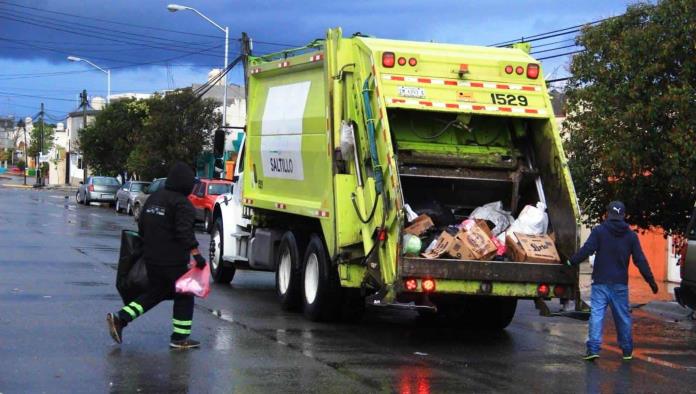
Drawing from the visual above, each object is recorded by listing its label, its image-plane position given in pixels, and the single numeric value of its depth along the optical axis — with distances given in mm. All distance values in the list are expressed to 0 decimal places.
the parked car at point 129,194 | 36875
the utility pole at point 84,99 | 65175
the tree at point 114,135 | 50406
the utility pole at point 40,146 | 80256
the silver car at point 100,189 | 43938
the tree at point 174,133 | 42875
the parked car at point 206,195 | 29531
